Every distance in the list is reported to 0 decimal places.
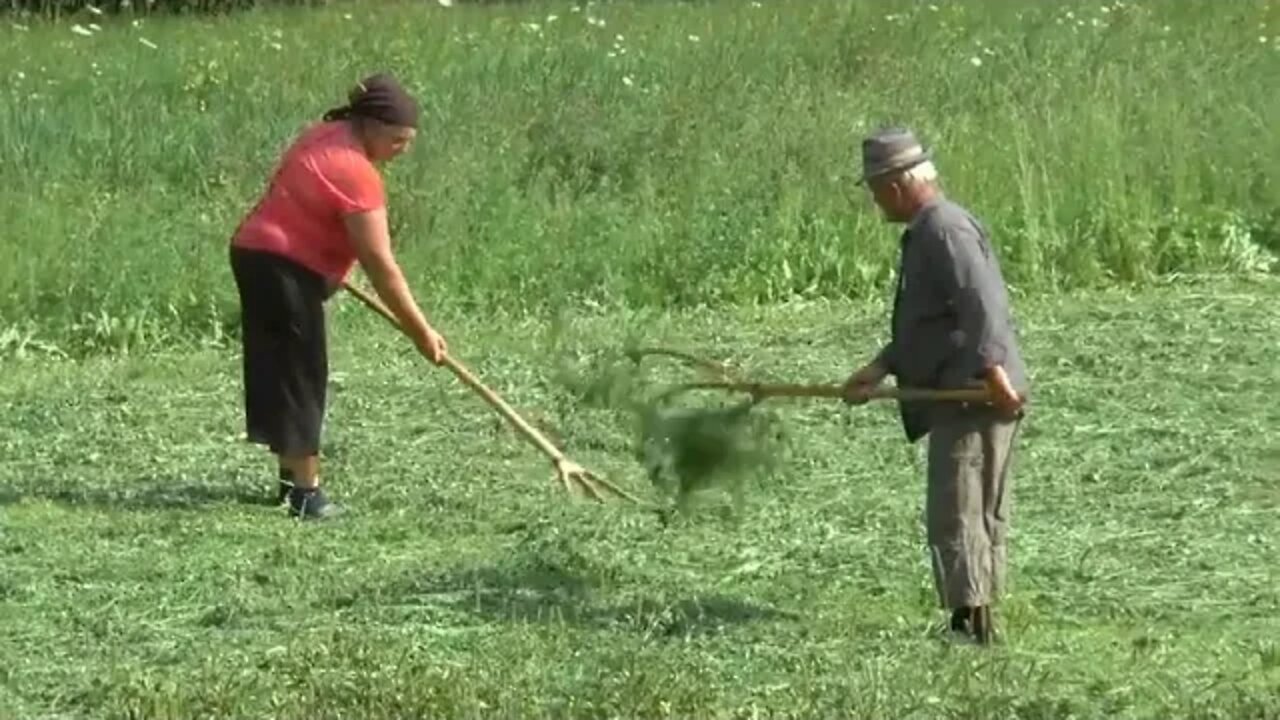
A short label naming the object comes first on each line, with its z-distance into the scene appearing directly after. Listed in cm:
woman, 1644
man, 1299
